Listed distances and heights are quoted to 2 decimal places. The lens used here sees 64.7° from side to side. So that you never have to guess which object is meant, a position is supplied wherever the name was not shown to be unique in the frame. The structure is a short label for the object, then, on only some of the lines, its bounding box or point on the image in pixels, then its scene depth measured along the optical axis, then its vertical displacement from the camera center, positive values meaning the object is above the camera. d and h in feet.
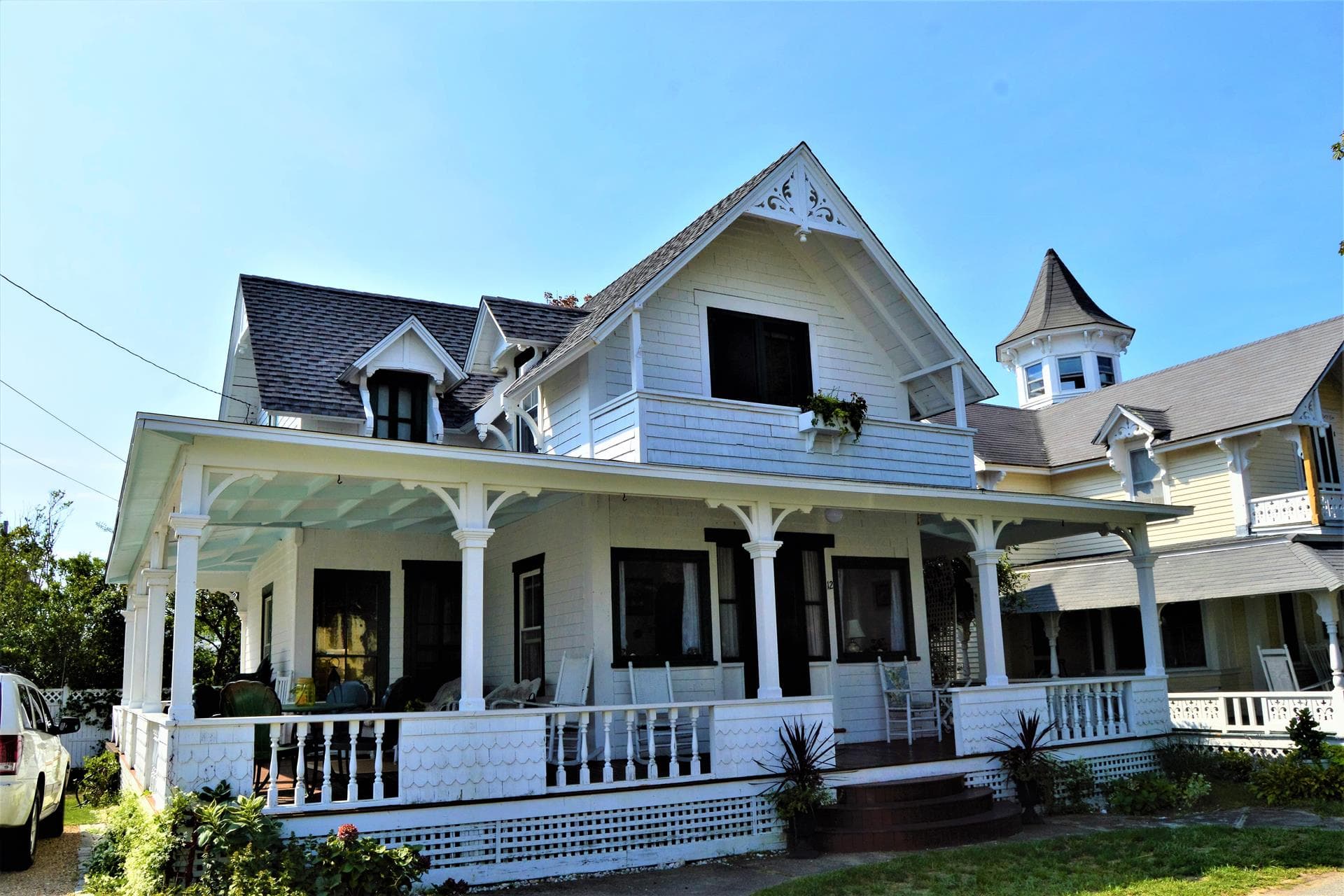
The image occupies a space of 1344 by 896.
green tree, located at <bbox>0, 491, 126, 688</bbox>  72.74 +2.29
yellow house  59.26 +5.97
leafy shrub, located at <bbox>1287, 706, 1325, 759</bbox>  42.11 -4.69
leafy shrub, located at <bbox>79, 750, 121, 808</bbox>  49.62 -5.69
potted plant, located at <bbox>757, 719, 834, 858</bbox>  32.76 -4.58
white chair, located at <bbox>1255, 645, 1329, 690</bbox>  55.57 -2.83
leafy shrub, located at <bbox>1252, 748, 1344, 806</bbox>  39.99 -6.18
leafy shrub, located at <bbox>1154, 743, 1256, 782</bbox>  43.73 -5.88
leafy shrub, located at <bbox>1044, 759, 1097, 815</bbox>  39.18 -6.00
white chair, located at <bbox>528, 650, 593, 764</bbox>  37.32 -1.60
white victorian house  29.37 +4.12
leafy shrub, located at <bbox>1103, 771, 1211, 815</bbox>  39.01 -6.34
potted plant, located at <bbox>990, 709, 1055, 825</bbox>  37.52 -4.86
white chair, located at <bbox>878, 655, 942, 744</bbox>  44.41 -2.98
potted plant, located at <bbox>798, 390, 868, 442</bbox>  43.57 +8.87
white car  28.63 -3.11
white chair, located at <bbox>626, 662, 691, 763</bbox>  38.70 -1.95
